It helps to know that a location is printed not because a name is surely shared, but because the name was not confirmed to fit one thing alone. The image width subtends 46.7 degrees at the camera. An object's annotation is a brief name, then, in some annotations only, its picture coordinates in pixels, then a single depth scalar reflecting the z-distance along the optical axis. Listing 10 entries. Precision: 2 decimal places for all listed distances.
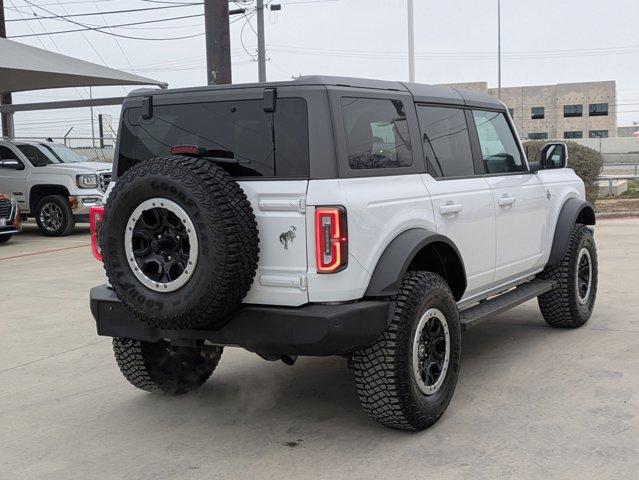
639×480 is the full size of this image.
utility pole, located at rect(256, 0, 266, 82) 22.34
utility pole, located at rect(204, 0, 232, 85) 13.16
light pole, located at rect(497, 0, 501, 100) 41.14
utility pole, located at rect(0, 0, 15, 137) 20.89
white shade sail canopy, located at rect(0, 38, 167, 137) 16.53
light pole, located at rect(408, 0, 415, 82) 19.89
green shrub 15.70
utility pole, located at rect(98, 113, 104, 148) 31.31
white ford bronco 3.58
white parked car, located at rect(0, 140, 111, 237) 14.95
